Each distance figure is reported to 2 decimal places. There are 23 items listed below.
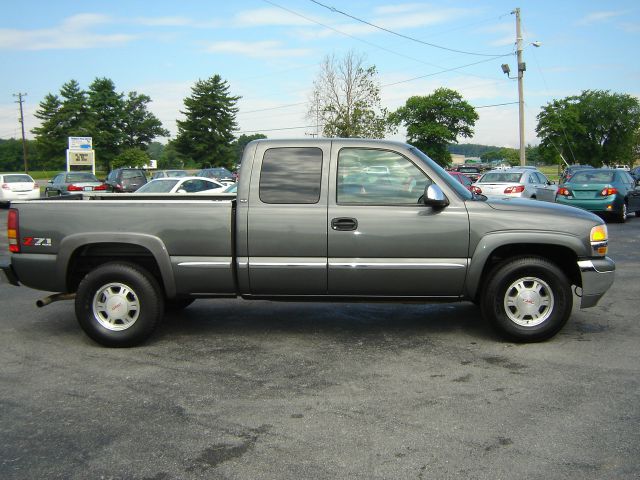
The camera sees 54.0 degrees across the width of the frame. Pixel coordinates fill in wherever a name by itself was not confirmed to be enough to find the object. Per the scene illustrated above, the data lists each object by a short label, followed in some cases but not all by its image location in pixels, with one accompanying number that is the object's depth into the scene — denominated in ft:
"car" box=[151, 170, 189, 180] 113.19
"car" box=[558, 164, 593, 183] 112.00
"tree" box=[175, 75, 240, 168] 301.22
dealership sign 189.44
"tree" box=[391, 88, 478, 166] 385.09
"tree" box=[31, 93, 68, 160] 308.60
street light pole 117.70
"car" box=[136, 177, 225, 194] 59.16
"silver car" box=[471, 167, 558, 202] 61.62
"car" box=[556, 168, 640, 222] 58.65
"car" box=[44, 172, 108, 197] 88.28
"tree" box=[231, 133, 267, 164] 318.26
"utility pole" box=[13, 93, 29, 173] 271.47
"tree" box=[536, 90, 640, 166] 302.25
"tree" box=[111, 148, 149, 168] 236.84
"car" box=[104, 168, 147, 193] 92.84
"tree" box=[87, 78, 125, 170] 303.68
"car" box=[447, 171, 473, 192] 90.41
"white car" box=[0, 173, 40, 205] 89.10
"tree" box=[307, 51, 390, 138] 150.51
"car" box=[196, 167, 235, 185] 120.47
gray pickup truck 18.48
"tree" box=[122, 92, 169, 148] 347.15
